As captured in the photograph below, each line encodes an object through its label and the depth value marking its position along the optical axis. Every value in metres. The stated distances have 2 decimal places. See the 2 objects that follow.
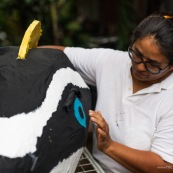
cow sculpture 0.71
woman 0.98
